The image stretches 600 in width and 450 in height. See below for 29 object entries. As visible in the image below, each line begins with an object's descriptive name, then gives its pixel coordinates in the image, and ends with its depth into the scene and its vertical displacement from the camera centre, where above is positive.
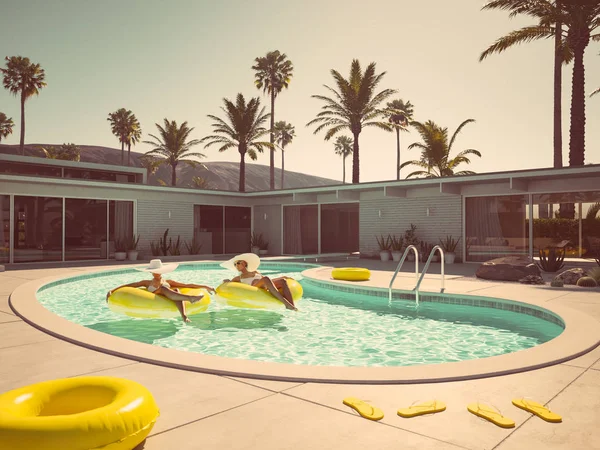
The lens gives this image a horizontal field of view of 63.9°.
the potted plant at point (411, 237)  17.94 -0.17
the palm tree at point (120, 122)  54.06 +12.36
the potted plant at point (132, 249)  17.79 -0.66
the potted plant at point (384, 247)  18.31 -0.56
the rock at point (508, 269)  11.27 -0.87
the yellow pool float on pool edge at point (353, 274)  11.00 -0.96
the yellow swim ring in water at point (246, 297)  8.06 -1.09
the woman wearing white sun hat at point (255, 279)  8.19 -0.84
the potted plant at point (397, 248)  18.00 -0.59
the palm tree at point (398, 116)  48.61 +11.78
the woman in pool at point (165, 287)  7.49 -0.90
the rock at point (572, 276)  10.44 -0.93
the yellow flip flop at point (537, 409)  2.97 -1.14
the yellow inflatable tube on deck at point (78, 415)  2.17 -0.91
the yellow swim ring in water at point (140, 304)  7.30 -1.11
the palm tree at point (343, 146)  79.62 +14.42
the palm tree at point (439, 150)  27.78 +4.83
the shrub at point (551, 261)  13.30 -0.78
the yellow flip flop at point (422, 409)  3.05 -1.14
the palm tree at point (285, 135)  66.24 +13.72
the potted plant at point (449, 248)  16.70 -0.54
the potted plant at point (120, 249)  17.55 -0.66
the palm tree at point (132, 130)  54.22 +11.45
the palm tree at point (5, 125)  56.81 +12.51
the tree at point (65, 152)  46.46 +8.45
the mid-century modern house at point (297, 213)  14.95 +0.70
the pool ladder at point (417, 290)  8.75 -1.09
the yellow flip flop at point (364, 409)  3.01 -1.15
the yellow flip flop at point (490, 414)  2.89 -1.14
